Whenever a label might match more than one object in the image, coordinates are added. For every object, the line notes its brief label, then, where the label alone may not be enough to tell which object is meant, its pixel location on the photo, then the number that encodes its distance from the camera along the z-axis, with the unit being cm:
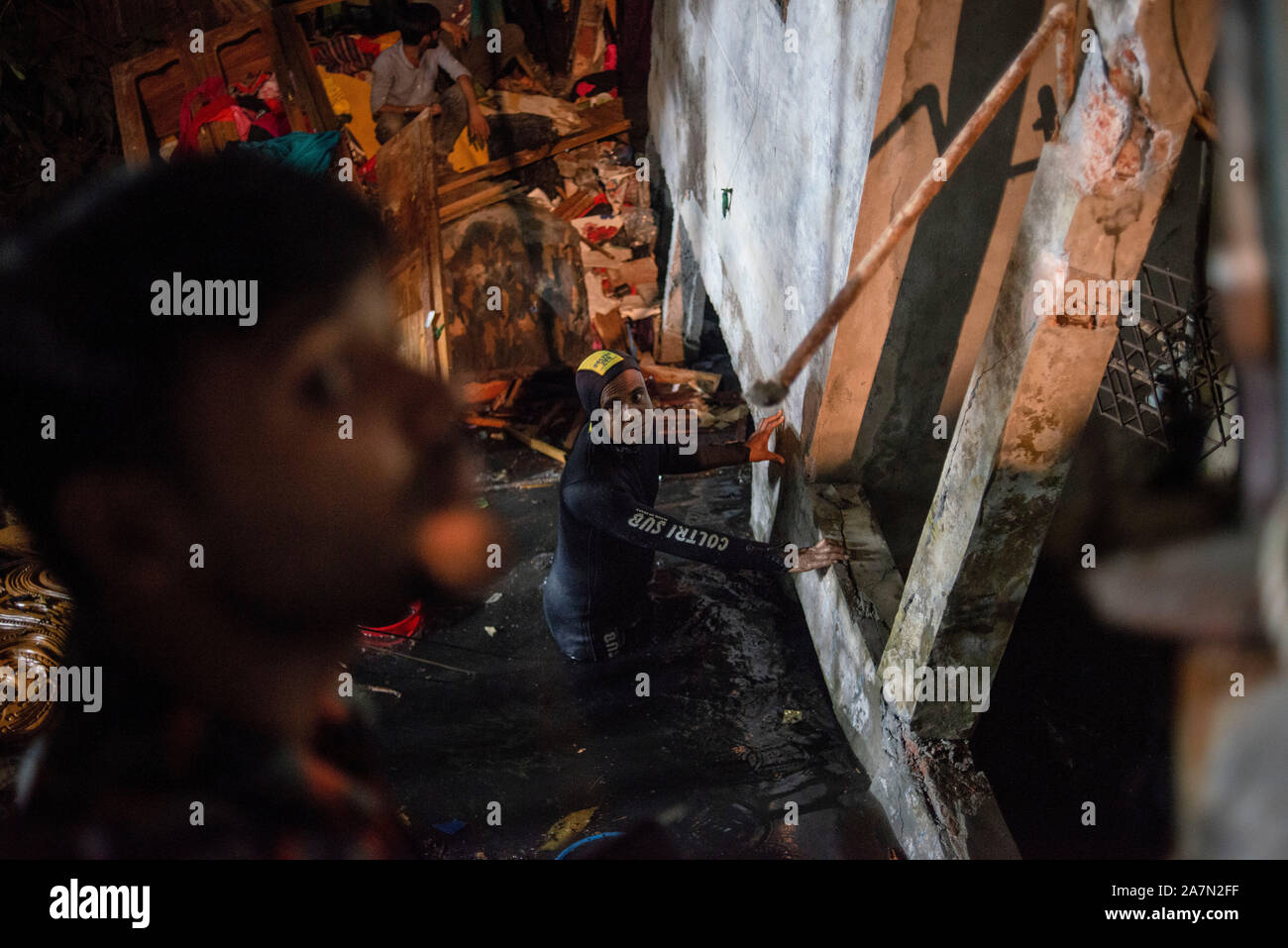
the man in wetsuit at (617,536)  417
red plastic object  497
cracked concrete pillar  208
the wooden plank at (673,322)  932
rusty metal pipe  210
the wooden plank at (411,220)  705
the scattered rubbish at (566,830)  362
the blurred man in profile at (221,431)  66
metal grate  439
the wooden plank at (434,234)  748
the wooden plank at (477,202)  915
